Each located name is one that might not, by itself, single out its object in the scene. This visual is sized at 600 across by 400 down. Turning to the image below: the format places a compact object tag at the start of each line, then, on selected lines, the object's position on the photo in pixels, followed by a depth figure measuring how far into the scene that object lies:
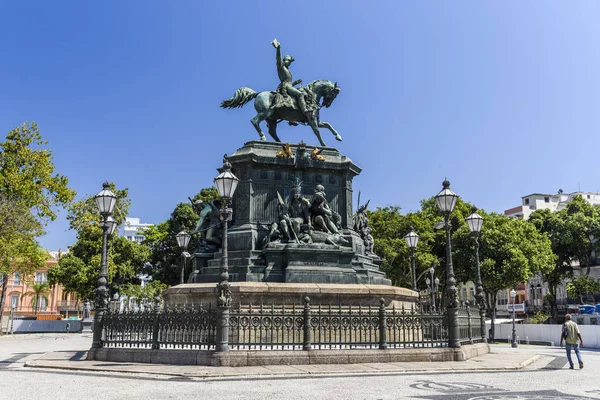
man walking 13.97
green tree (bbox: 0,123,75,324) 33.84
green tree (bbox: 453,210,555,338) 42.28
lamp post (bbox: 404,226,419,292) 22.47
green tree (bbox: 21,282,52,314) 78.94
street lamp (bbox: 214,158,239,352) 12.33
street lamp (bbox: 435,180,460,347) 14.10
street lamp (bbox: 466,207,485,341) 17.79
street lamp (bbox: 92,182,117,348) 14.35
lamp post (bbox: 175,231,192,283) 22.72
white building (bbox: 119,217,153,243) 136.76
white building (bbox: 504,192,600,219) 89.19
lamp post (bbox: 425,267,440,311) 30.67
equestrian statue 21.38
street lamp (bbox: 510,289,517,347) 27.43
